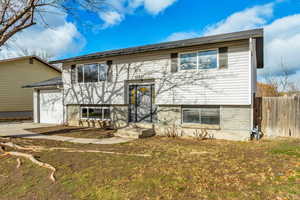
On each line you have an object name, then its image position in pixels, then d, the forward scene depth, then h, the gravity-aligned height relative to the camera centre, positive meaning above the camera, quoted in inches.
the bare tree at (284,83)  630.5 +48.2
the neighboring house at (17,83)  650.8 +52.8
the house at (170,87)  304.8 +21.5
